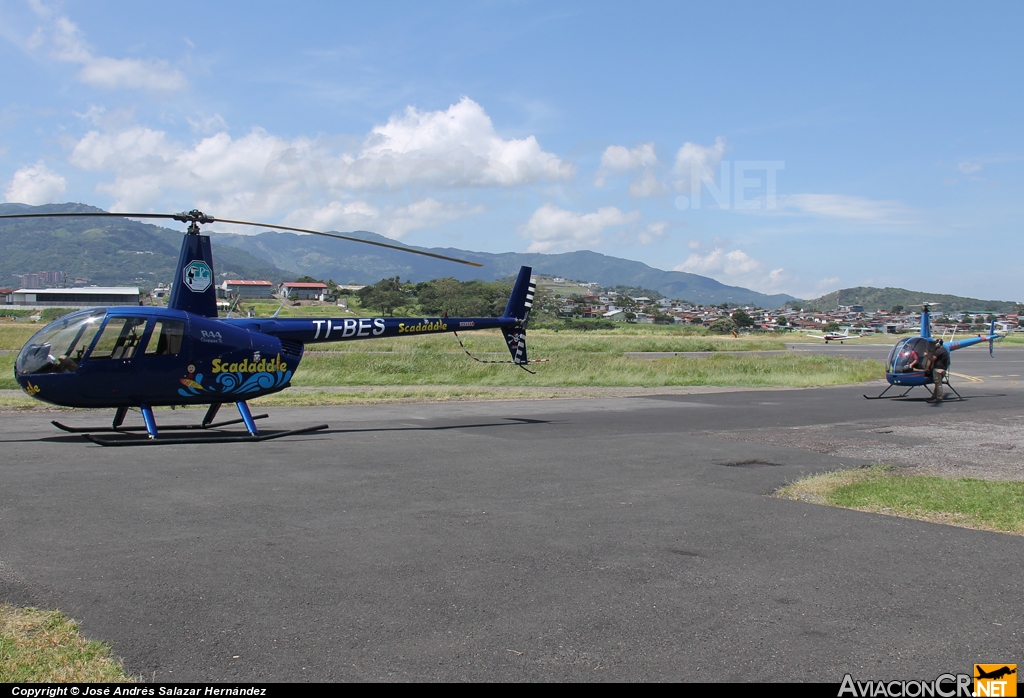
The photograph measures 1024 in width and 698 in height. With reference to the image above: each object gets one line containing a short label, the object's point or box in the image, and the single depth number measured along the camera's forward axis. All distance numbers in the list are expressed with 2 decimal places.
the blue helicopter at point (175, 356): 12.80
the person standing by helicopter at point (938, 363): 25.00
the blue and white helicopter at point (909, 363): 25.78
